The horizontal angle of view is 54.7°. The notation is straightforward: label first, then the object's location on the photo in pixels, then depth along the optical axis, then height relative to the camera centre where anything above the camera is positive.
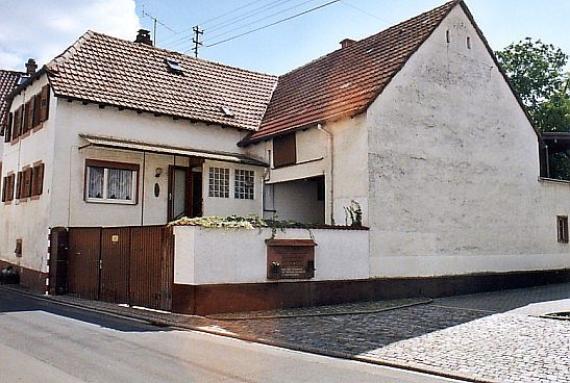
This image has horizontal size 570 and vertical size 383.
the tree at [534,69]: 35.50 +11.71
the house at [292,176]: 15.07 +2.66
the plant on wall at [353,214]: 16.94 +1.11
